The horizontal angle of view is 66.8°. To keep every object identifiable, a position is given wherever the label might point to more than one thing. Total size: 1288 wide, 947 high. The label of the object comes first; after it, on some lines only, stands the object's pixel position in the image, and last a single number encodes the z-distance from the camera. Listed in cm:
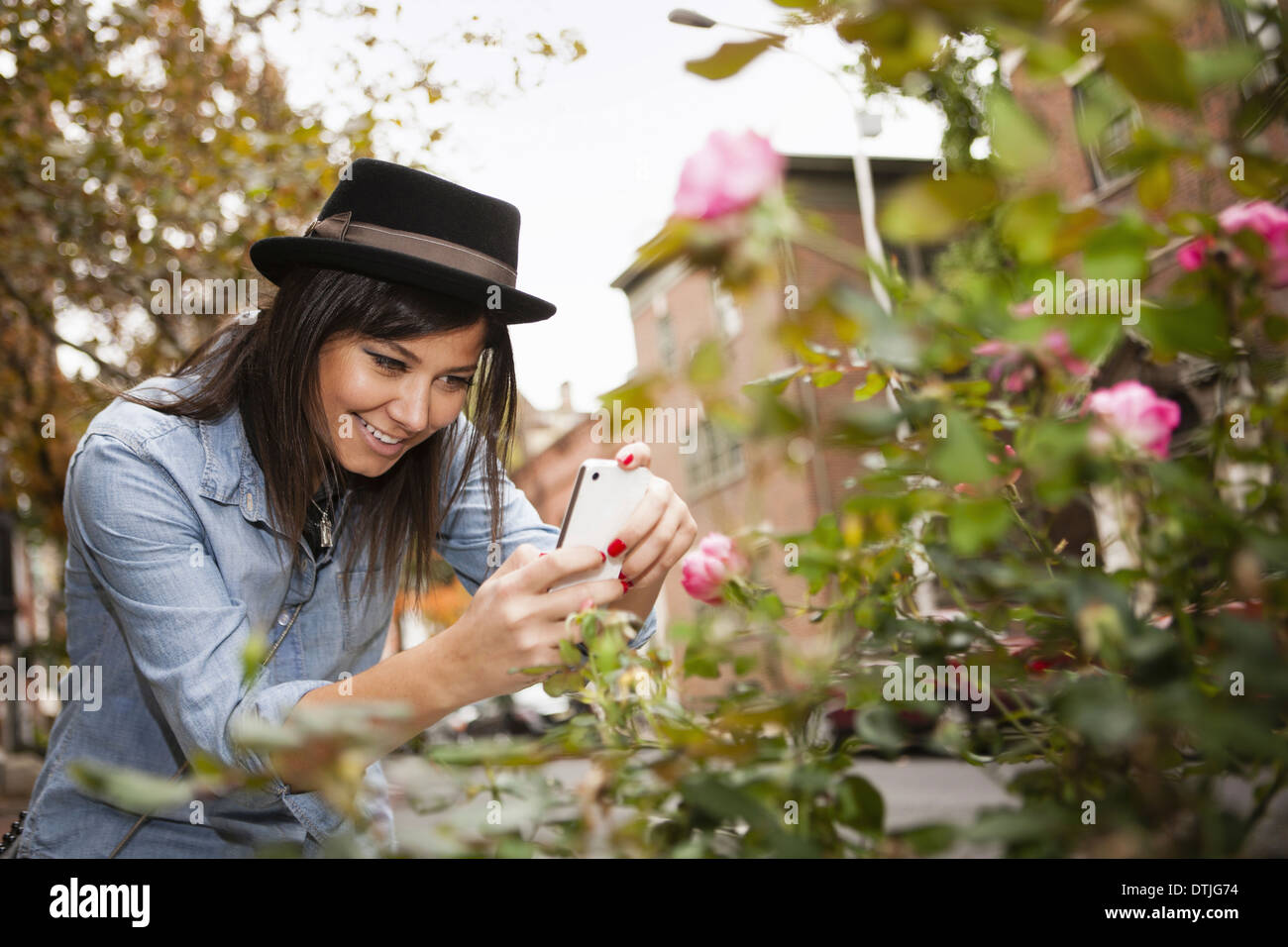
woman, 118
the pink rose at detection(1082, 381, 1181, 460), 71
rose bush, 57
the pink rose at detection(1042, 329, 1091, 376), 68
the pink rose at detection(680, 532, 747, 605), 108
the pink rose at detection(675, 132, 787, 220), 61
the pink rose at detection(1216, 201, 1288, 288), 69
